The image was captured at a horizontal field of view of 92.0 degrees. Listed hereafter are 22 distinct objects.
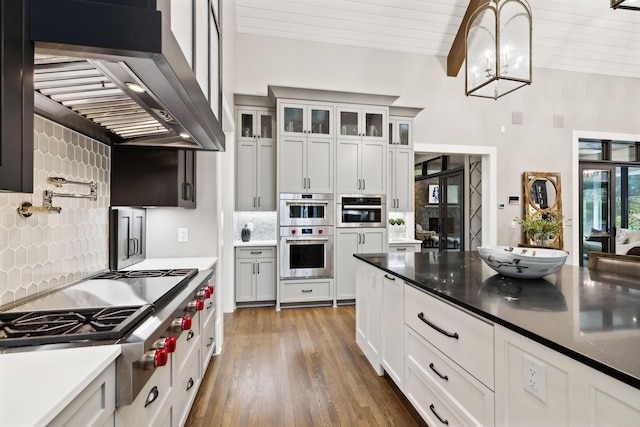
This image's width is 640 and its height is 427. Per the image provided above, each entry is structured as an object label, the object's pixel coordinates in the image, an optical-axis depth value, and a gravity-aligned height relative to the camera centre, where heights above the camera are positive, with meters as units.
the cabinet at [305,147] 4.08 +0.90
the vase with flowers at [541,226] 5.14 -0.18
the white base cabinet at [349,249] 4.22 -0.47
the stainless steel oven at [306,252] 4.07 -0.50
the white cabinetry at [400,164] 4.68 +0.77
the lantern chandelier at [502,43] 2.39 +1.37
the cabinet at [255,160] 4.28 +0.77
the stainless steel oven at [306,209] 4.07 +0.07
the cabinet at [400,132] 4.68 +1.27
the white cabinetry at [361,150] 4.25 +0.90
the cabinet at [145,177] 2.16 +0.27
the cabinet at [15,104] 0.70 +0.26
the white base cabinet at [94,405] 0.72 -0.50
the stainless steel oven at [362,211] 4.23 +0.05
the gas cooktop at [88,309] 0.97 -0.38
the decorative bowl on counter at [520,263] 1.60 -0.25
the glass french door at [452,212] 6.28 +0.06
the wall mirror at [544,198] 5.44 +0.31
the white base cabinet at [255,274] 4.09 -0.80
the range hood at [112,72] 0.80 +0.48
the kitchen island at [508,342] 0.85 -0.46
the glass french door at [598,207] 5.93 +0.16
